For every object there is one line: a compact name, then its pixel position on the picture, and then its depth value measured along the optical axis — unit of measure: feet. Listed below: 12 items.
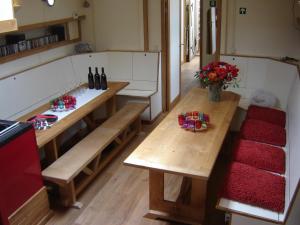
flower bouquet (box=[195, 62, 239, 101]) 10.11
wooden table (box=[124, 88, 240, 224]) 7.23
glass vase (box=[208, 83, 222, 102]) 10.66
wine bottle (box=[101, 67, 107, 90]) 12.99
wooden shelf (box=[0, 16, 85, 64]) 11.39
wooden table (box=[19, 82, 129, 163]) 9.12
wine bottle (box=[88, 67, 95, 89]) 13.02
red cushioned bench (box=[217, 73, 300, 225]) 6.55
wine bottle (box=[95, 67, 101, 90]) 13.07
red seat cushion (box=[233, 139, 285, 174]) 8.60
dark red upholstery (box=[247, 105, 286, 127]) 11.44
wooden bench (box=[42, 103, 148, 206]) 9.13
